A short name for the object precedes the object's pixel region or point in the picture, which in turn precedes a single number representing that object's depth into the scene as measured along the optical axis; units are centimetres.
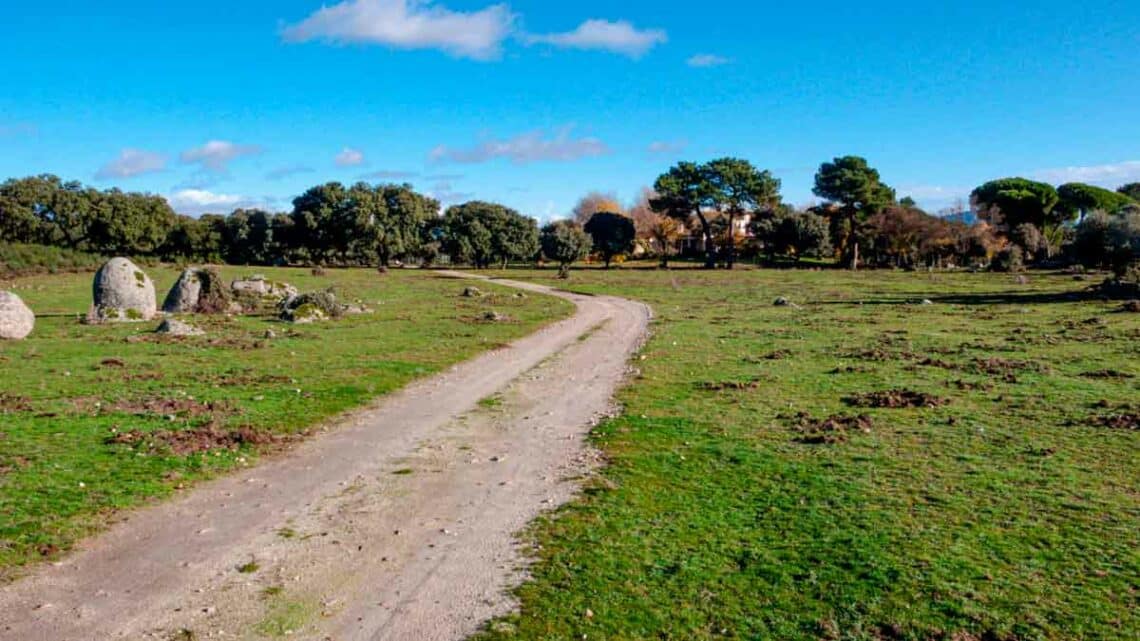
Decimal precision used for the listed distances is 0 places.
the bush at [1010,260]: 9150
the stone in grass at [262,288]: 4636
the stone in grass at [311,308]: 3856
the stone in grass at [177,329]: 3167
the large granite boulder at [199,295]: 4072
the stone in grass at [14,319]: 2959
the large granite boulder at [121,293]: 3625
